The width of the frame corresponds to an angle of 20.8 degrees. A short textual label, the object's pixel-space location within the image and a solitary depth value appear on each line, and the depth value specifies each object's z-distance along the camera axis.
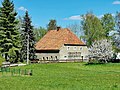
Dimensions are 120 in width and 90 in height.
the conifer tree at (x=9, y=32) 65.69
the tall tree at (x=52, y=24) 125.81
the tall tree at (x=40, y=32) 137.86
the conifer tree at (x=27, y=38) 72.31
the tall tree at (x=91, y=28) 92.94
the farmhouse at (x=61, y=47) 81.25
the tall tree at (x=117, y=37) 81.62
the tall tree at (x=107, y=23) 93.81
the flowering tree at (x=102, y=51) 69.19
